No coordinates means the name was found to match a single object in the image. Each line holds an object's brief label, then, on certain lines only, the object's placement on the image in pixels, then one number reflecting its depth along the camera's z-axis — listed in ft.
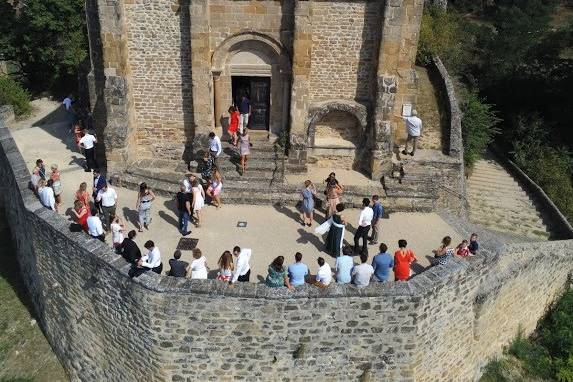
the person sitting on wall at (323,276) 33.83
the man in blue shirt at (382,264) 34.73
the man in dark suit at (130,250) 35.83
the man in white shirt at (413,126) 51.85
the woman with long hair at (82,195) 40.78
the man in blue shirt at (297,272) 33.82
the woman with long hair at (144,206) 41.27
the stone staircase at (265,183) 47.09
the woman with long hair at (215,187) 45.21
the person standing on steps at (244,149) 48.62
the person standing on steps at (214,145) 48.62
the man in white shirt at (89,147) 49.78
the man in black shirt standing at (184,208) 41.33
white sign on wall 51.58
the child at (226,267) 34.49
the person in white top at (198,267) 34.53
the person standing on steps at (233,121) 50.70
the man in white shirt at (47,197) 41.96
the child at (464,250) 38.81
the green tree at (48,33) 84.53
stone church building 47.19
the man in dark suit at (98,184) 42.63
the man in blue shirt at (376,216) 40.93
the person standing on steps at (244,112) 50.75
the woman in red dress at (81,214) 38.96
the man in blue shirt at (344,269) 34.53
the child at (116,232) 37.86
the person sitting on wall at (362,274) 34.06
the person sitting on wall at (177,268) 34.99
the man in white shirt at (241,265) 34.68
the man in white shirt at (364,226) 39.42
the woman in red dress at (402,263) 35.86
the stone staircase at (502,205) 60.13
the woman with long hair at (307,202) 42.91
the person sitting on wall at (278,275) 33.47
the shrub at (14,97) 79.66
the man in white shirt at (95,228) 38.19
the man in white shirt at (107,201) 41.47
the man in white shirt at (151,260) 34.86
